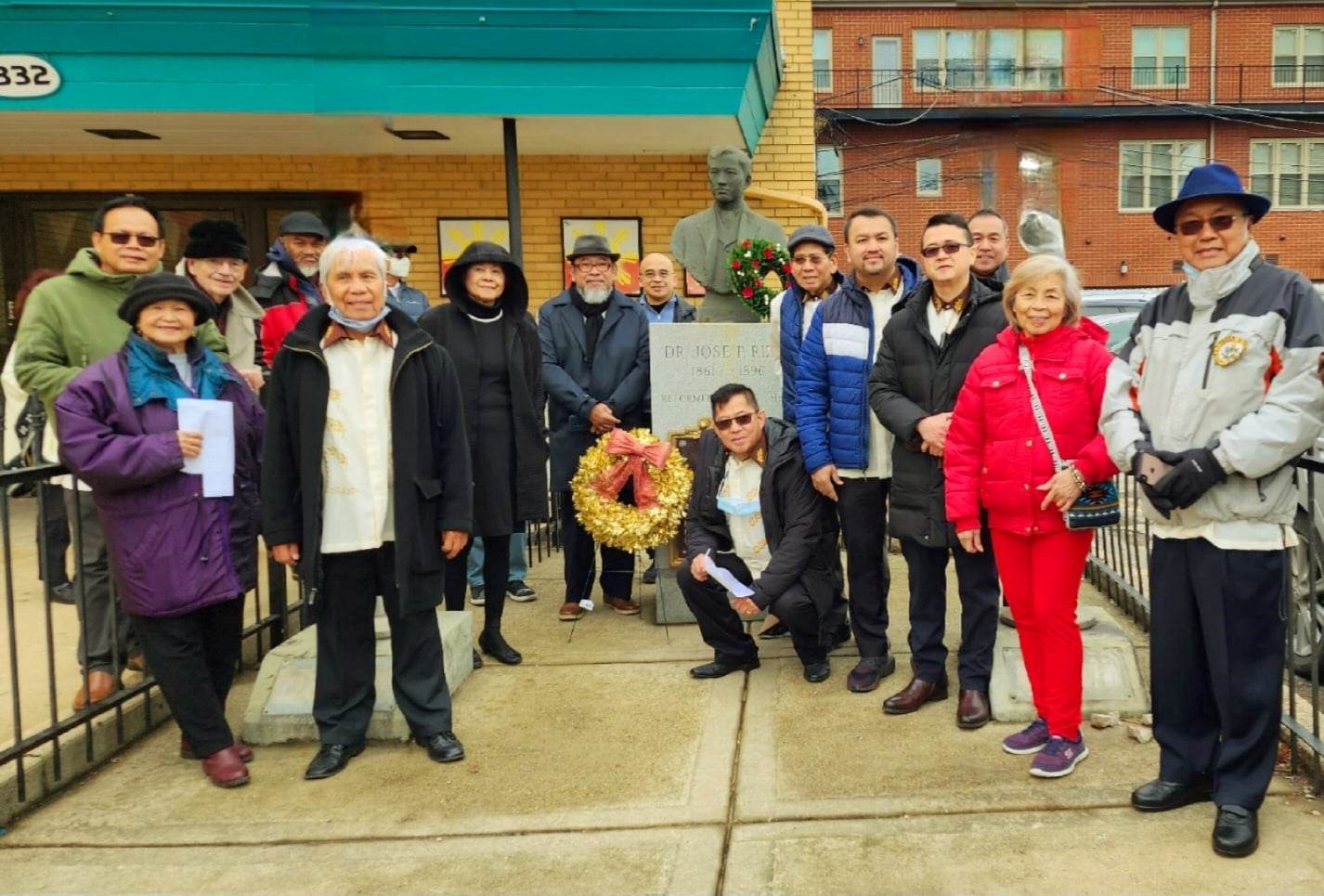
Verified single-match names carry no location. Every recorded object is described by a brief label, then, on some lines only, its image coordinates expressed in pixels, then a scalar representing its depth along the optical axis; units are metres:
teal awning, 7.38
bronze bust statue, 6.38
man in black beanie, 4.72
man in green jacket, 4.16
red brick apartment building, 31.50
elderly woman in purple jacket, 3.60
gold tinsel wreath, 5.59
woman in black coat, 5.02
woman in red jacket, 3.63
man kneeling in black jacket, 4.69
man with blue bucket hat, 2.99
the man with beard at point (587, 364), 5.93
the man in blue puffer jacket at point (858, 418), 4.59
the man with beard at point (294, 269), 5.15
